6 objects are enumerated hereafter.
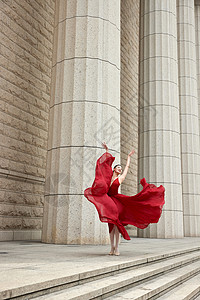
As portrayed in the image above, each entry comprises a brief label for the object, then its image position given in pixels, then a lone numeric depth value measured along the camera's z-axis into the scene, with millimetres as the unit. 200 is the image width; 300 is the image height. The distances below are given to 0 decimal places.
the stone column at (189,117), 16312
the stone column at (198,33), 21662
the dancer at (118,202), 5480
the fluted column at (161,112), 12836
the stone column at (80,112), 7832
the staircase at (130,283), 2896
